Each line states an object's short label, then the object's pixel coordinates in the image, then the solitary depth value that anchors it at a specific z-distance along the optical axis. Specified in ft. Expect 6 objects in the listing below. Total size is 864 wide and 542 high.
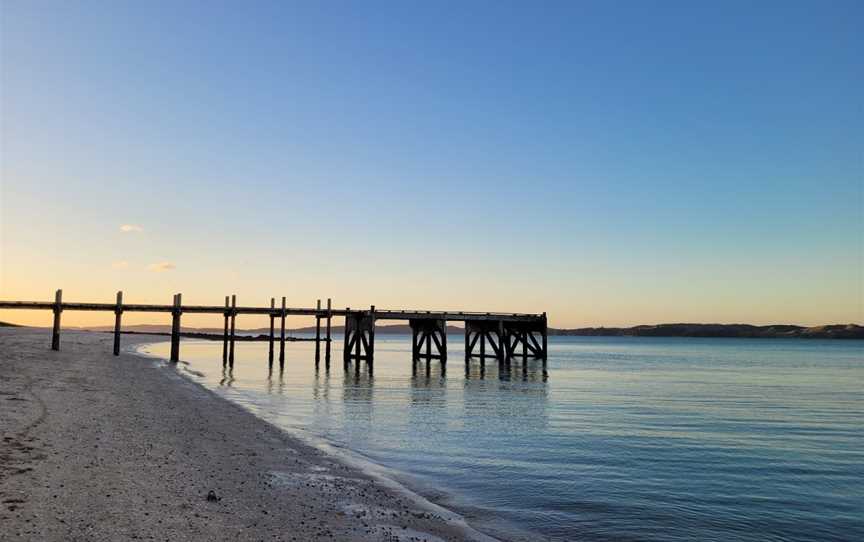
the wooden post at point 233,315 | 157.85
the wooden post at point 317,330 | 166.30
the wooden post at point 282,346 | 157.40
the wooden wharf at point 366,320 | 142.82
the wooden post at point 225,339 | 159.07
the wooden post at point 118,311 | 141.90
